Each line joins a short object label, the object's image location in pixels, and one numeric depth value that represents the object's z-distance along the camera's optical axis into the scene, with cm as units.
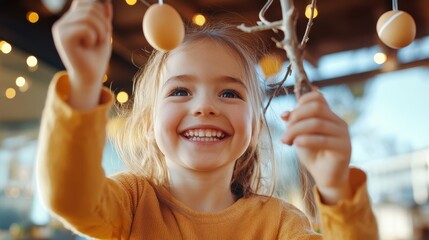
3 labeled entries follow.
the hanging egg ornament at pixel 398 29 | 55
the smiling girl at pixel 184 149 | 48
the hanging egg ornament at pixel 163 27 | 49
